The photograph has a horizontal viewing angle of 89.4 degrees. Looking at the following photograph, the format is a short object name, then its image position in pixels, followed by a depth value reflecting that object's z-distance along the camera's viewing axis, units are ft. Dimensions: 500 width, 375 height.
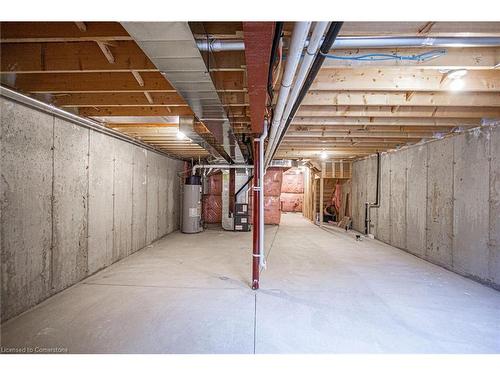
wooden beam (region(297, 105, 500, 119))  9.11
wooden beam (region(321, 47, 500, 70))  5.73
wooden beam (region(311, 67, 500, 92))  6.97
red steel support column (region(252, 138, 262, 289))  9.11
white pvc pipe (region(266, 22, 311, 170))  3.34
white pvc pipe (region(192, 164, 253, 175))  21.31
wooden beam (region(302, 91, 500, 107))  7.95
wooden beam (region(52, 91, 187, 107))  8.08
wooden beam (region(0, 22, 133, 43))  4.84
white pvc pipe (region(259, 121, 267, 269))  9.45
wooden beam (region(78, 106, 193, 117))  9.25
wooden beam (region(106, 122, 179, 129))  10.29
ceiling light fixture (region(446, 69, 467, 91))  6.27
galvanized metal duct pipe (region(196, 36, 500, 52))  4.75
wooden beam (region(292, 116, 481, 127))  10.04
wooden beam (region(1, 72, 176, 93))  6.91
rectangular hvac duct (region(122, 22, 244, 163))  3.55
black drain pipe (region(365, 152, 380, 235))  18.49
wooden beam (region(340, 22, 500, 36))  4.70
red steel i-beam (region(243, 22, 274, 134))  3.28
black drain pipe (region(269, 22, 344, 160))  3.47
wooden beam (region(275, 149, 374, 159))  18.83
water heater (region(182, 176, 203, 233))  20.58
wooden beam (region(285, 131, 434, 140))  12.44
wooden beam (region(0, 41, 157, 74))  5.80
